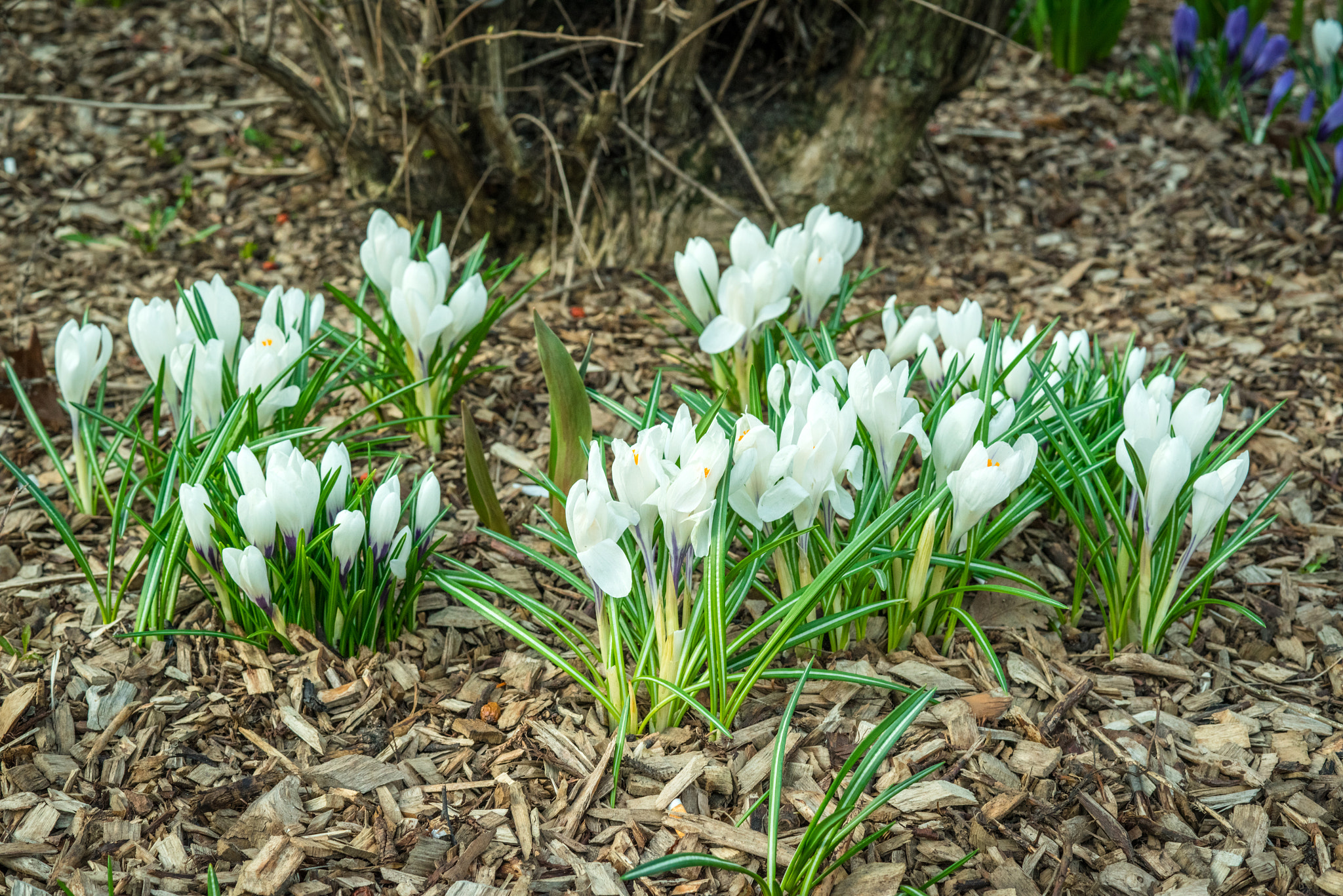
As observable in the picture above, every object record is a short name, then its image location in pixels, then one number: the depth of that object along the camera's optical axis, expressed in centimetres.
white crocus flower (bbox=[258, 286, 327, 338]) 132
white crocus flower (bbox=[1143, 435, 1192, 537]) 121
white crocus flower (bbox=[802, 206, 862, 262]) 137
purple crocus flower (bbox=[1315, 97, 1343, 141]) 159
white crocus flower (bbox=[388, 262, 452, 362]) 132
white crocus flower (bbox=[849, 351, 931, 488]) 121
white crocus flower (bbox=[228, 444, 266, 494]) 121
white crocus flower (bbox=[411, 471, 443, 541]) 124
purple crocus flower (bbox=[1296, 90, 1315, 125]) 162
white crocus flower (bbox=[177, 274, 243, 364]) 130
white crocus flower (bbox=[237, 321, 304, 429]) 128
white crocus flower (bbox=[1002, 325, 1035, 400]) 129
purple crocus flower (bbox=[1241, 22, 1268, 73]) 172
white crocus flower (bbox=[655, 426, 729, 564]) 116
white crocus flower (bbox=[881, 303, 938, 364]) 132
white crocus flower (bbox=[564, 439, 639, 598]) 117
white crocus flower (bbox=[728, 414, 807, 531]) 118
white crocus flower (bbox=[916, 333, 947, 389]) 131
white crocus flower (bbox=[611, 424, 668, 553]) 117
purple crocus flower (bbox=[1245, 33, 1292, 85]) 170
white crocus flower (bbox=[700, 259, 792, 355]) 133
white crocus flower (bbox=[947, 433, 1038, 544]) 120
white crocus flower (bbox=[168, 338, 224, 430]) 127
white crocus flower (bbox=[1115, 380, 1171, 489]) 122
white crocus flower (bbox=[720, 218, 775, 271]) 135
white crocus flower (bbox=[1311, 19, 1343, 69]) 167
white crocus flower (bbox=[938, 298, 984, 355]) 131
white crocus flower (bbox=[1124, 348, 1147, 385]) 129
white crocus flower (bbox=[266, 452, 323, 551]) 121
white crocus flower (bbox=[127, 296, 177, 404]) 129
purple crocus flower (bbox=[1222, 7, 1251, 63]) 169
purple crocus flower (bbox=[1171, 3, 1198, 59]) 170
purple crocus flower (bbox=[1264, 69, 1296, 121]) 166
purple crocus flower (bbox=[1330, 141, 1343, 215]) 157
